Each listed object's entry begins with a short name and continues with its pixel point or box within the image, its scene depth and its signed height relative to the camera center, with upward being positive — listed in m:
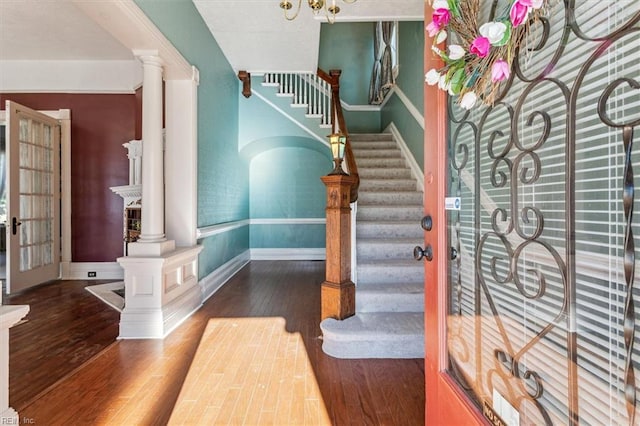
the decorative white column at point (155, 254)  2.65 -0.38
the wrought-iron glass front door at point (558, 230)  0.66 -0.05
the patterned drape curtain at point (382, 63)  5.32 +2.73
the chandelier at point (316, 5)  1.82 +1.26
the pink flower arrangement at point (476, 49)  0.78 +0.45
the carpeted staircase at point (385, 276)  2.29 -0.59
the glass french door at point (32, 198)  4.05 +0.21
